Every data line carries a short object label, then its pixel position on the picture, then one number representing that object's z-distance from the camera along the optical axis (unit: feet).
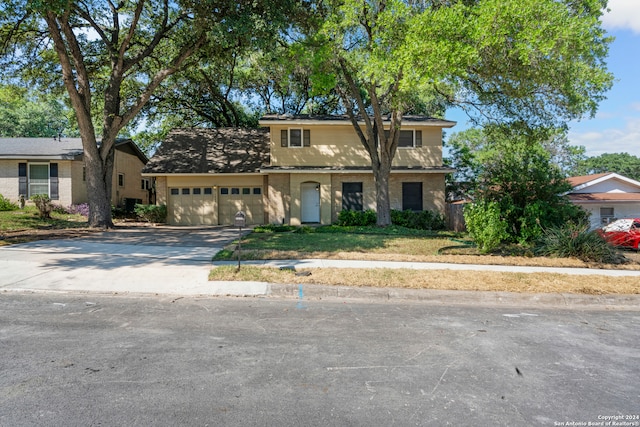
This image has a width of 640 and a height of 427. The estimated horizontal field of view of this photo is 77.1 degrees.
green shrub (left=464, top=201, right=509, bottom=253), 35.53
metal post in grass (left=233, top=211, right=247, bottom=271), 26.40
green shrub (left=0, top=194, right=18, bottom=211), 68.08
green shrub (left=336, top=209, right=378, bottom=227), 65.72
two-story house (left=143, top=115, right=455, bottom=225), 69.31
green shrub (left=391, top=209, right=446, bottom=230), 66.08
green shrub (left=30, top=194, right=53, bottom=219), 63.53
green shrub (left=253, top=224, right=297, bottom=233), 55.28
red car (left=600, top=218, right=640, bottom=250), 48.14
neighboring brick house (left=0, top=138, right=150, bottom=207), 73.87
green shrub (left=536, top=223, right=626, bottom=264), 34.68
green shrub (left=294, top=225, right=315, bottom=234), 53.58
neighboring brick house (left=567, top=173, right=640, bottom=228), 79.10
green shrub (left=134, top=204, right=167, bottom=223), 71.05
